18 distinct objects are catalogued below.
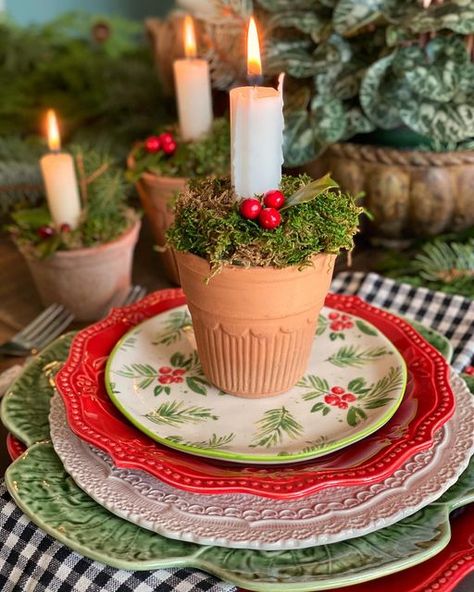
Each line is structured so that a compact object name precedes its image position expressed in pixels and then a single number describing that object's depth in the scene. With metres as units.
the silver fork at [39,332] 0.85
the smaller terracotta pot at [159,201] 0.97
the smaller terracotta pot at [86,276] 0.93
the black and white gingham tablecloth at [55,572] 0.48
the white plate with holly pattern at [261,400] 0.55
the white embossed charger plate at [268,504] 0.48
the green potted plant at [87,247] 0.93
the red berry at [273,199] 0.56
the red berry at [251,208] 0.55
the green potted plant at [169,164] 0.97
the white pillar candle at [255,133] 0.55
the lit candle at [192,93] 1.00
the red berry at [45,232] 0.93
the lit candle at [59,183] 0.92
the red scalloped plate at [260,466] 0.51
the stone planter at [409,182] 0.98
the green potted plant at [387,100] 0.96
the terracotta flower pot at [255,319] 0.56
